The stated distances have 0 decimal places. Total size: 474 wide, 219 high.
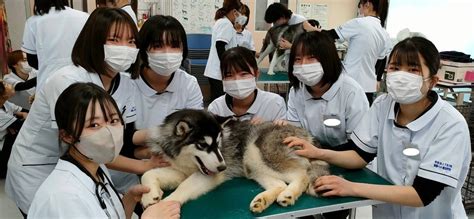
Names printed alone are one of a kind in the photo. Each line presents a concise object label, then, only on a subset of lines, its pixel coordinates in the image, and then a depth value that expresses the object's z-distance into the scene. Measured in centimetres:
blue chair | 687
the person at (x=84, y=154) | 121
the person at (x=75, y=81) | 177
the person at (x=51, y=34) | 332
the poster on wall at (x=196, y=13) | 693
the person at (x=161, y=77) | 226
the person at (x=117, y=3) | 381
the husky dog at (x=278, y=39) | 544
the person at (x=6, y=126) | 396
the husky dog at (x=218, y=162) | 176
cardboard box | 451
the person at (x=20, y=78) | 483
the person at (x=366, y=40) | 420
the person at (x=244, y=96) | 245
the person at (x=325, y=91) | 229
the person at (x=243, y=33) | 525
